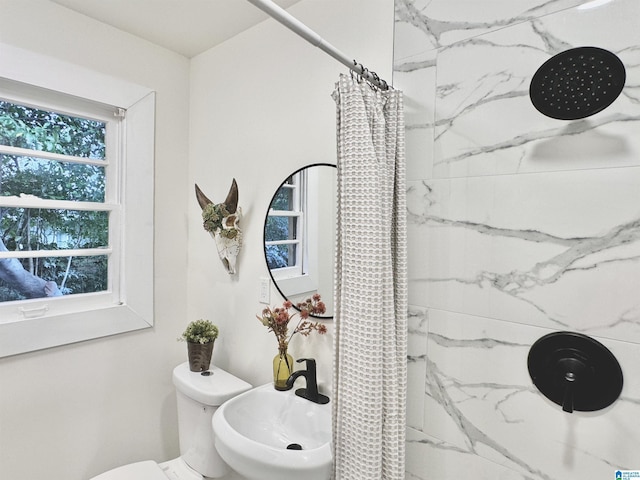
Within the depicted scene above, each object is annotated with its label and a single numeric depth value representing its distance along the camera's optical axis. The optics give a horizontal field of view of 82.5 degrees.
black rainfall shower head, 0.82
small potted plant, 1.70
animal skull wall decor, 1.75
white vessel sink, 1.04
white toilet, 1.54
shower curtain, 0.96
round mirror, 1.44
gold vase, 1.48
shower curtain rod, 0.77
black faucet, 1.37
